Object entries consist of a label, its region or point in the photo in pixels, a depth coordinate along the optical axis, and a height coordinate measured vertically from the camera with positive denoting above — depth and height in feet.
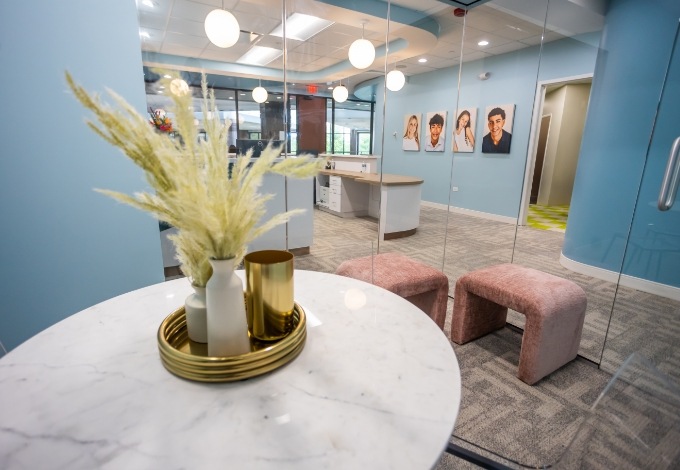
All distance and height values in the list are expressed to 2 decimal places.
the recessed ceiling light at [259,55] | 19.99 +5.89
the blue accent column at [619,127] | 9.36 +1.02
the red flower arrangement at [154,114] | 8.37 +0.86
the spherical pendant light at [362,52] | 12.95 +3.85
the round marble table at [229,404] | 1.81 -1.58
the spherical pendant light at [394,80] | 14.62 +3.20
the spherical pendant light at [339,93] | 21.39 +3.77
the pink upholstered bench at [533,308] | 5.80 -2.65
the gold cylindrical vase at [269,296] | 2.68 -1.14
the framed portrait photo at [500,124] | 16.92 +1.65
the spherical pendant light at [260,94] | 21.11 +3.53
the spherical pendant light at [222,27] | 9.84 +3.56
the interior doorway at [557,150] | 21.47 +0.62
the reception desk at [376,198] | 14.97 -2.29
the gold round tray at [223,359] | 2.30 -1.46
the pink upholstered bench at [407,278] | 6.32 -2.30
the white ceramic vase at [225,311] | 2.37 -1.12
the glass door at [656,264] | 7.28 -2.87
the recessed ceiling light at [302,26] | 15.06 +5.83
